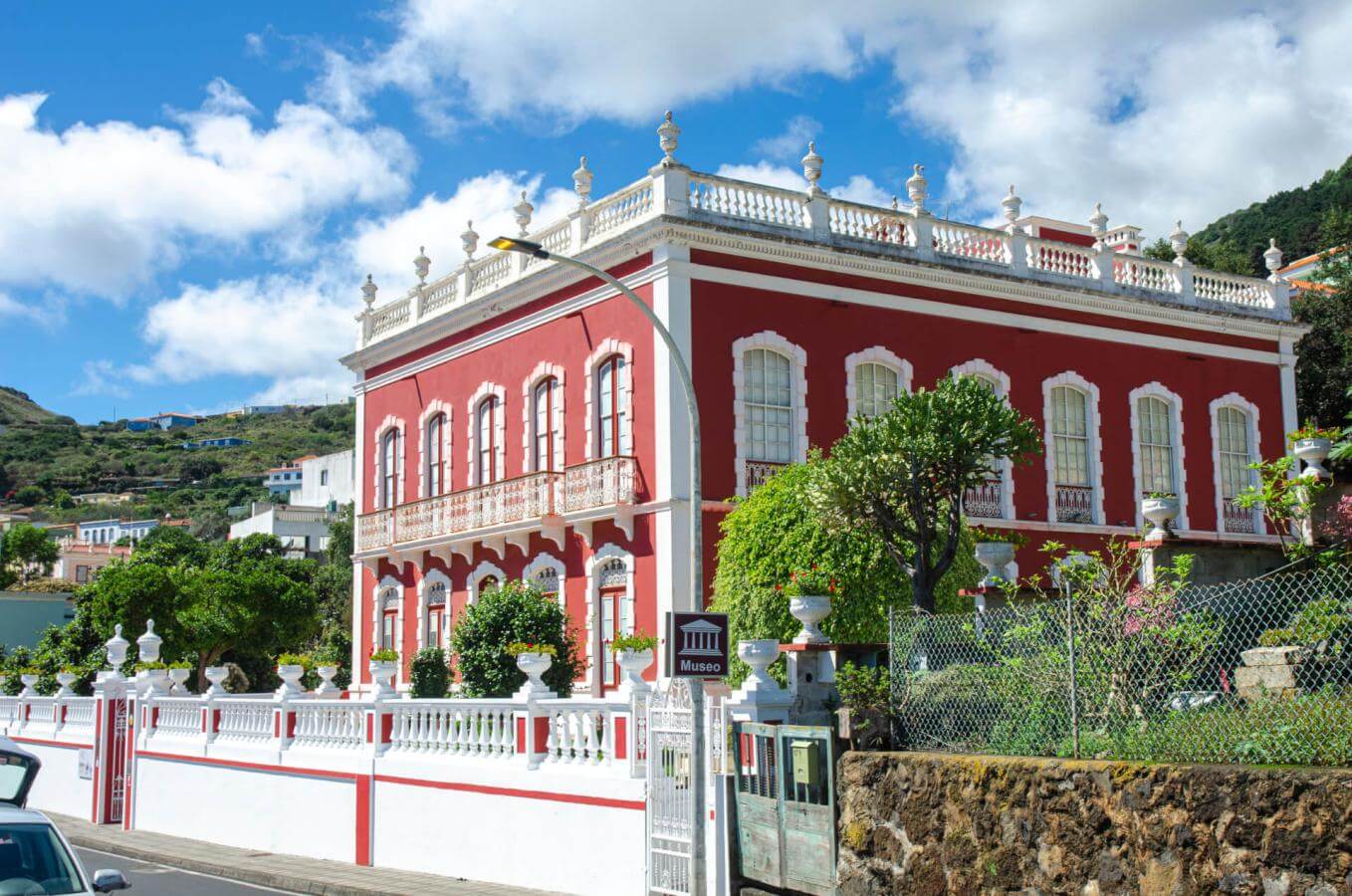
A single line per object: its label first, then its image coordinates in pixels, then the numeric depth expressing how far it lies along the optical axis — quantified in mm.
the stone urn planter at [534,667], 15327
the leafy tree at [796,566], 18266
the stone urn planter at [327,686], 21250
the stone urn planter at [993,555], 13336
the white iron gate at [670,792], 13070
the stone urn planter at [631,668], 13883
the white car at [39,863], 9484
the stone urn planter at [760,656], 12895
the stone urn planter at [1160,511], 13783
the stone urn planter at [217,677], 23255
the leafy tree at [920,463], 14836
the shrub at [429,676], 25672
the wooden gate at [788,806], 12016
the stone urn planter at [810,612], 13297
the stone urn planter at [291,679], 20750
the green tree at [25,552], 83562
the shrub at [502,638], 22000
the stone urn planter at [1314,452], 14602
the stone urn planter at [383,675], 18453
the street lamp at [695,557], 12773
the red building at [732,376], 24234
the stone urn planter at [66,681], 27880
